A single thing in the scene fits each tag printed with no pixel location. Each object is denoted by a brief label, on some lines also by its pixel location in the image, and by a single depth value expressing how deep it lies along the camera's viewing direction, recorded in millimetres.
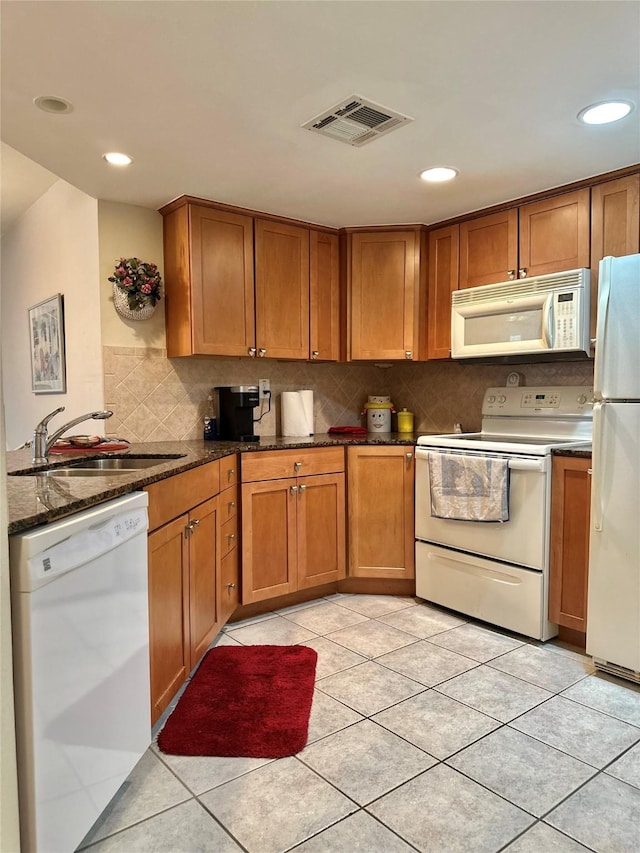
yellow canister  3926
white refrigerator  2291
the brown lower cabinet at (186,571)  1929
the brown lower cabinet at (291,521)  3029
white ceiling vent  2105
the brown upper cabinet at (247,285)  3100
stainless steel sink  2331
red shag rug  1930
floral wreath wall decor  3008
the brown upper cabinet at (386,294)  3584
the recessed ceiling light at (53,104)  2037
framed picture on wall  3516
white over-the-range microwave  2793
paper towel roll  3666
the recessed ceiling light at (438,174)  2723
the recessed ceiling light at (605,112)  2117
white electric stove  2689
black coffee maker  3256
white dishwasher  1167
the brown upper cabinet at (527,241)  2865
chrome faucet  2344
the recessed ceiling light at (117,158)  2514
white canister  3984
